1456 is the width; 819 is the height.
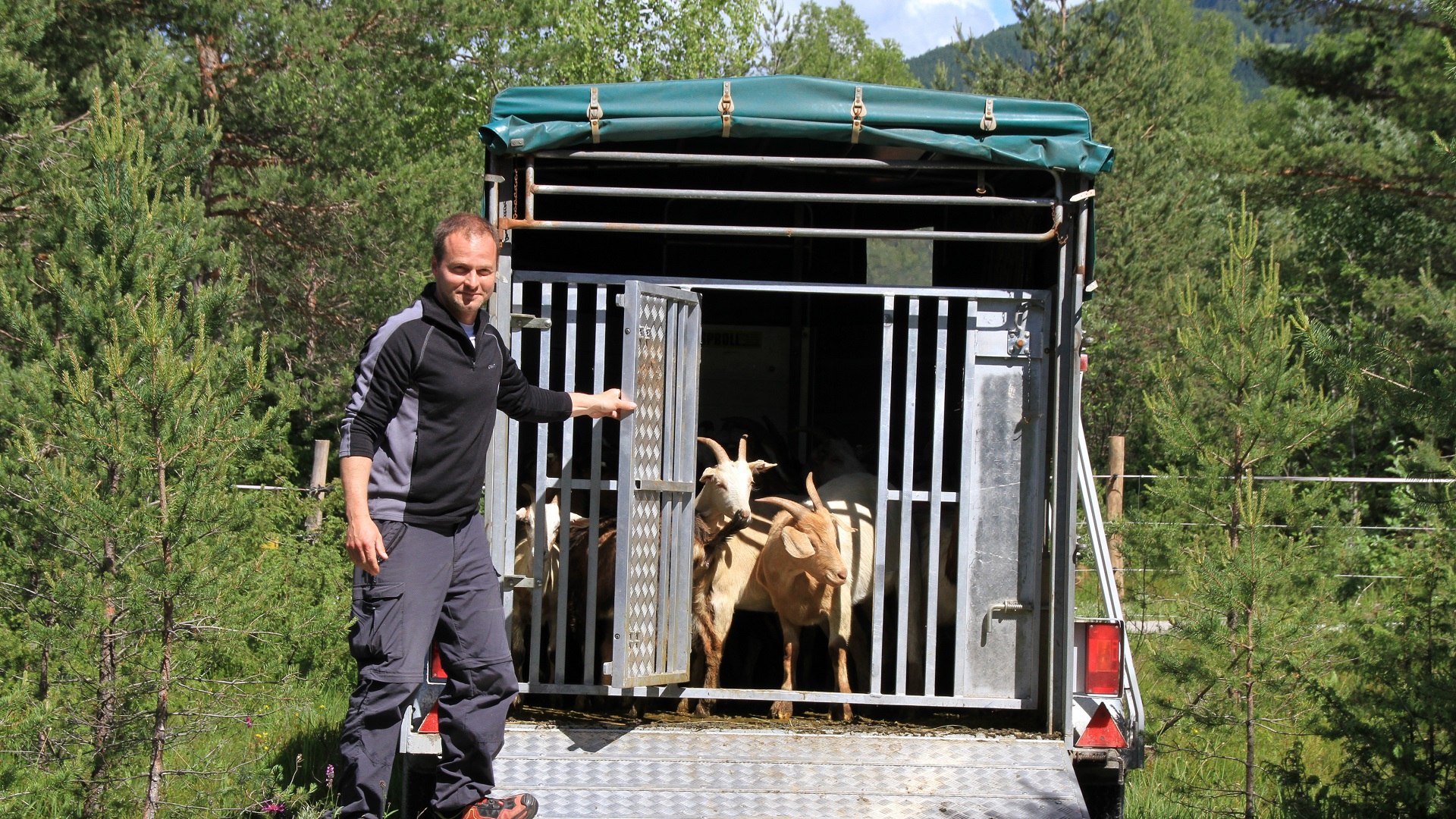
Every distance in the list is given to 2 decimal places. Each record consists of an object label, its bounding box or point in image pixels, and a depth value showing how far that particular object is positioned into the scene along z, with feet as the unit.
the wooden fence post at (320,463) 45.21
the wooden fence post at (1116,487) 40.29
